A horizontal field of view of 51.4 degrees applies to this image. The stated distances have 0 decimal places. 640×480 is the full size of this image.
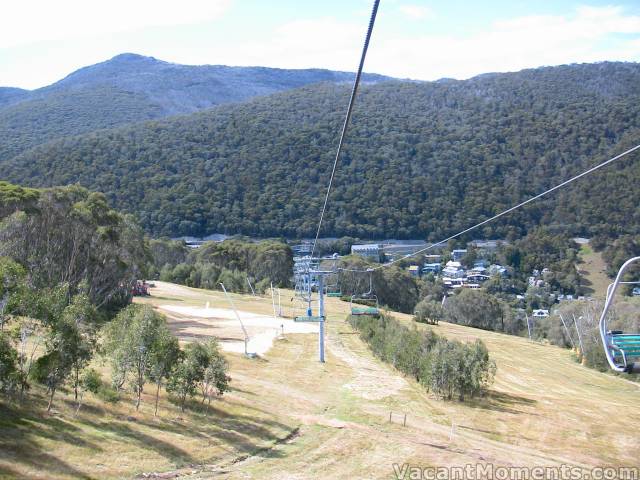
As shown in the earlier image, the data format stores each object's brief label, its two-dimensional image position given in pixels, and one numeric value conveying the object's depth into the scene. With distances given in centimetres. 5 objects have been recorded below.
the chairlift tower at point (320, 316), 3822
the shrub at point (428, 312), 7100
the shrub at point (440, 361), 3350
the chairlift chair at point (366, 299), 7812
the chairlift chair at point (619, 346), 1068
